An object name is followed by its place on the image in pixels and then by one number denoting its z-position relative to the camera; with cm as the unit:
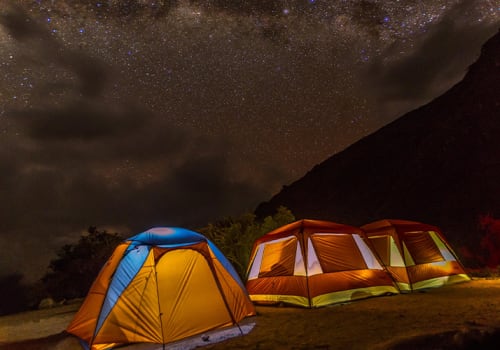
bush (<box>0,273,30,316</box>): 3372
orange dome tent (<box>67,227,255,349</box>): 624
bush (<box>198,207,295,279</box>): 1543
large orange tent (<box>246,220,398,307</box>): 888
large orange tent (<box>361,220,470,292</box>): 1073
